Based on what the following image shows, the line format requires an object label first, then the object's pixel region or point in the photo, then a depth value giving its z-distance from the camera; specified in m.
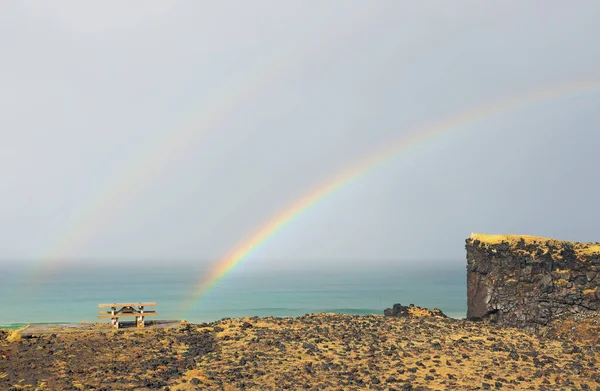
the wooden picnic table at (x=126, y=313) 27.56
